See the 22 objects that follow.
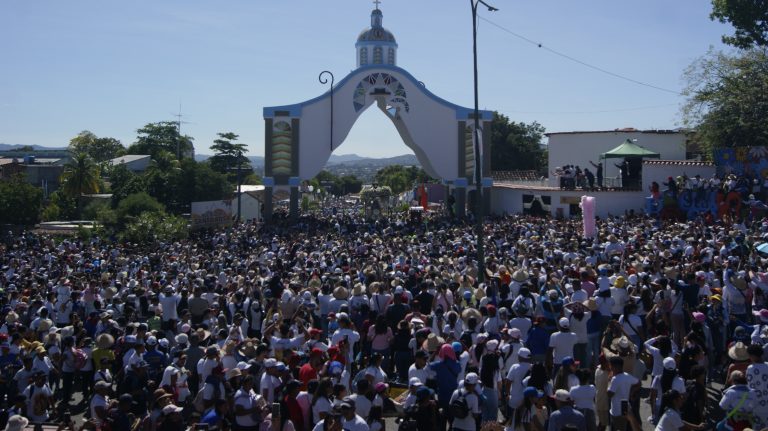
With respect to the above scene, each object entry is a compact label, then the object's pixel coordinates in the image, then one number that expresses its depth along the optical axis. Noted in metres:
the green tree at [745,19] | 33.62
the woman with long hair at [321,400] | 7.80
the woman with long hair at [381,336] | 10.71
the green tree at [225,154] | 83.12
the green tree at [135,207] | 39.72
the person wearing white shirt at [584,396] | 7.73
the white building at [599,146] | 41.88
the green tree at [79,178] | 55.19
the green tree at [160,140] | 97.25
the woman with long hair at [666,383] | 7.98
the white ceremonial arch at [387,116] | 36.72
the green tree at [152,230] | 33.11
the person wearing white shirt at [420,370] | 8.81
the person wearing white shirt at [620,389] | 7.97
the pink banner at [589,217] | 21.11
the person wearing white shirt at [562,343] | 9.60
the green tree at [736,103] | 31.38
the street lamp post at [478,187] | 16.84
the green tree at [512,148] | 69.31
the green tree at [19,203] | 46.25
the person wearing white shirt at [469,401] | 7.68
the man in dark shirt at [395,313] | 11.60
